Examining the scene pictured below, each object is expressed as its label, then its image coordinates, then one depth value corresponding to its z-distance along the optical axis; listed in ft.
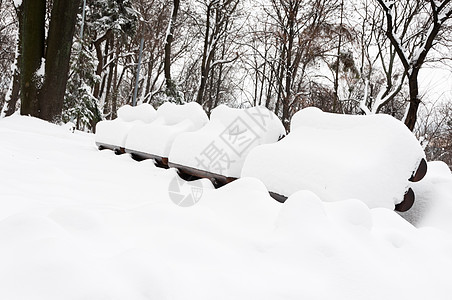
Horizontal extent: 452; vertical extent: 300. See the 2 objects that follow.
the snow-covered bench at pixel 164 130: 16.48
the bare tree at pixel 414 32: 29.09
